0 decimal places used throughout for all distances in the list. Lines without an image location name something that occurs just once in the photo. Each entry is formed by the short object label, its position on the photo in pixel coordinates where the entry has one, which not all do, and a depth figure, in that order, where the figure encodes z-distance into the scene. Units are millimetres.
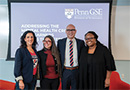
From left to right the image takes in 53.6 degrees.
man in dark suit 2336
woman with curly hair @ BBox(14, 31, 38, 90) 2075
